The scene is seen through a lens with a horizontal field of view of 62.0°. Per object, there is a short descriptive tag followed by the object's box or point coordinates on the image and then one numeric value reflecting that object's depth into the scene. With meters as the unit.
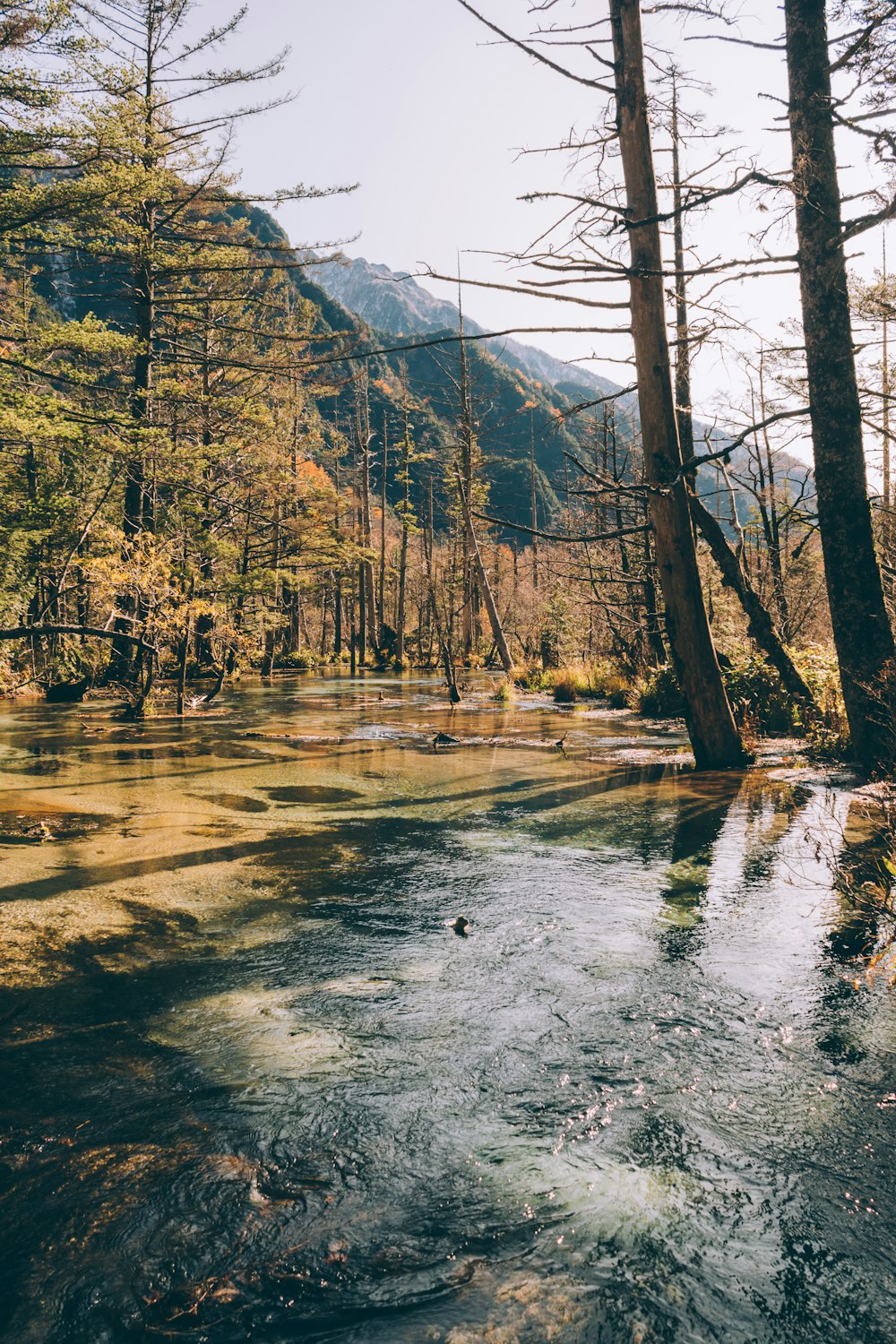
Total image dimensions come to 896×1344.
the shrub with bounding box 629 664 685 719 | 14.70
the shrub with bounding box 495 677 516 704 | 19.90
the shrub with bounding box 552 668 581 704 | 19.73
